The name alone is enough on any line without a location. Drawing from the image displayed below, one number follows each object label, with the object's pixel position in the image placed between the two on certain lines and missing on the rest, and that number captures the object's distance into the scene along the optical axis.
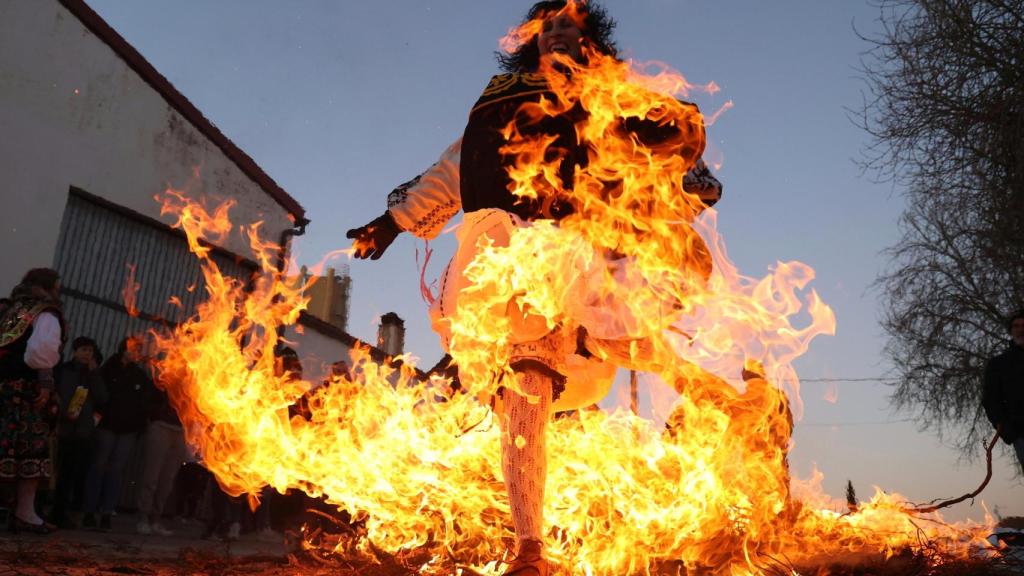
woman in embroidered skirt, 5.56
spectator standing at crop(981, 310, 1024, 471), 6.39
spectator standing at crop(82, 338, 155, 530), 7.11
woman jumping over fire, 3.22
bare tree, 11.03
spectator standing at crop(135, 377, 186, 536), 7.29
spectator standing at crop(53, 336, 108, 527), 6.96
